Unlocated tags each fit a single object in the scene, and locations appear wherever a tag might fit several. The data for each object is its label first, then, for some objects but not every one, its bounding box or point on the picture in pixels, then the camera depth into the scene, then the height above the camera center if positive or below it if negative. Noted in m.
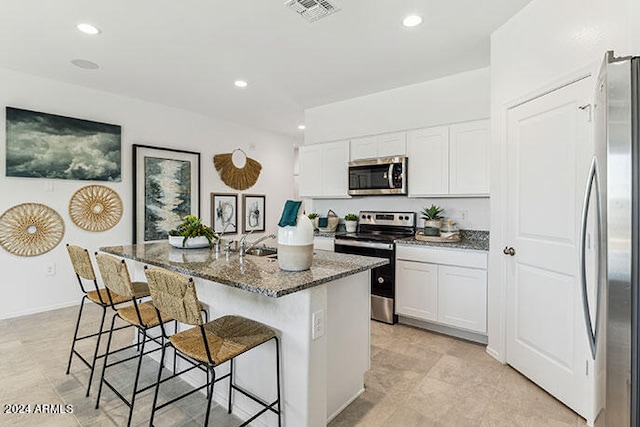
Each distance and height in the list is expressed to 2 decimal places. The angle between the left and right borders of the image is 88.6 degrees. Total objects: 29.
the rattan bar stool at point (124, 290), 1.88 -0.47
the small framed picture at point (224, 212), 5.49 +0.00
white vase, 1.75 -0.18
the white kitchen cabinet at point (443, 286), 2.99 -0.72
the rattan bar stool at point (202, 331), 1.48 -0.64
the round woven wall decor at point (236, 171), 5.56 +0.73
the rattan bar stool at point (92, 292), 2.21 -0.56
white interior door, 2.01 -0.19
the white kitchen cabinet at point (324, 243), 4.00 -0.38
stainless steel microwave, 3.78 +0.44
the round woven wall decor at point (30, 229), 3.54 -0.20
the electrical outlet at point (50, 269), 3.82 -0.67
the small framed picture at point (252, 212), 5.96 +0.00
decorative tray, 3.35 -0.27
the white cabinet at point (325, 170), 4.39 +0.59
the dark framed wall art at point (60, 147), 3.55 +0.76
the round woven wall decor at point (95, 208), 4.00 +0.05
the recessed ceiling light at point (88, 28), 2.65 +1.51
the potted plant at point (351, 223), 4.46 -0.15
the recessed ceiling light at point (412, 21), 2.52 +1.50
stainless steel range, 3.52 -0.40
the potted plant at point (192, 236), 2.68 -0.20
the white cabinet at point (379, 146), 3.83 +0.82
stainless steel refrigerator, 1.00 -0.08
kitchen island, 1.66 -0.61
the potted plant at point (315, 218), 4.83 -0.09
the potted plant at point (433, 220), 3.48 -0.09
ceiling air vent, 2.33 +1.49
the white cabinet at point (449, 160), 3.26 +0.56
